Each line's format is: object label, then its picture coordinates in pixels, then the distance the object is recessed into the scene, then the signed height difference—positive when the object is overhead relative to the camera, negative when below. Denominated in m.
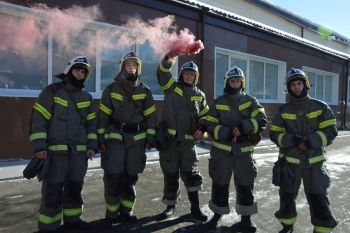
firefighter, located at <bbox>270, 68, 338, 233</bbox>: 3.84 -0.38
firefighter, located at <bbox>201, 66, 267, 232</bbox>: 4.25 -0.45
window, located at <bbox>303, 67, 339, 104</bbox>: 18.22 +1.42
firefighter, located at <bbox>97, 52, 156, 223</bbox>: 4.34 -0.35
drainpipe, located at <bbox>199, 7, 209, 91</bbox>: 10.98 +2.35
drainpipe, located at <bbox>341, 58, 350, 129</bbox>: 19.97 +1.07
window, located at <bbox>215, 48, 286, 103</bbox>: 12.53 +1.46
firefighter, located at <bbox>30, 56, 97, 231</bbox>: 4.00 -0.37
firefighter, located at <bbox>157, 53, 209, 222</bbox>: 4.63 -0.30
